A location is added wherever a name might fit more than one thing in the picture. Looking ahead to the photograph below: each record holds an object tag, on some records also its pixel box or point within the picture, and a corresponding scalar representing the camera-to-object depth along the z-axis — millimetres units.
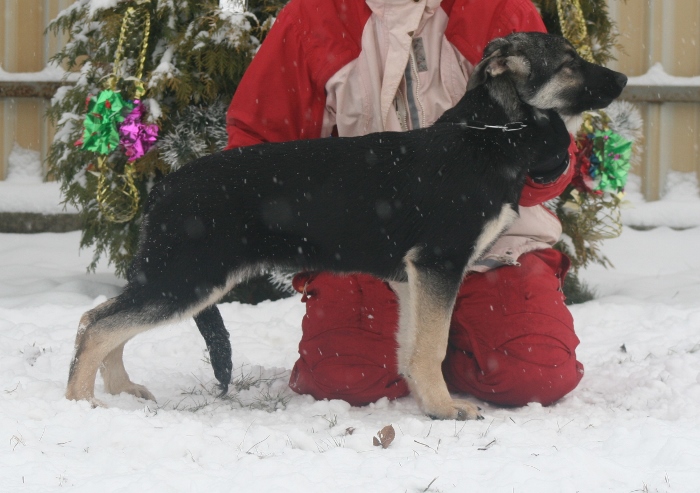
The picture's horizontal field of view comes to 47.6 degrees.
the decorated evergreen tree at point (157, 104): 4629
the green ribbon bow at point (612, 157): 4703
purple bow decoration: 4594
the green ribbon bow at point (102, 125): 4465
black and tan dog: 3004
